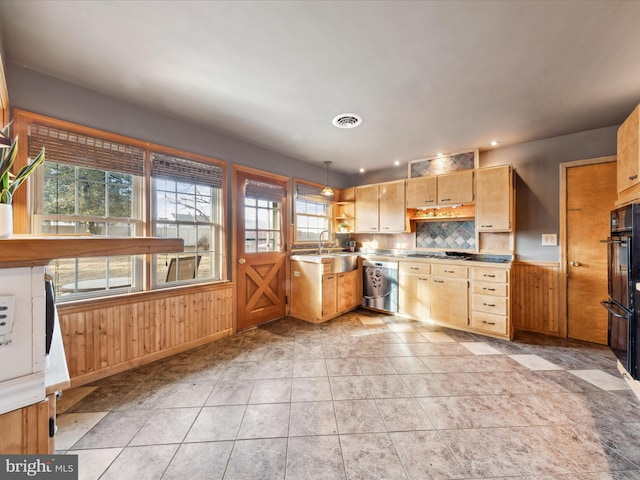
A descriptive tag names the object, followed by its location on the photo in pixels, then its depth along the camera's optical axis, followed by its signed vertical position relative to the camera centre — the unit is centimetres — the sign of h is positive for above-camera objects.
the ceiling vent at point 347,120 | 271 +132
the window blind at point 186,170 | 264 +79
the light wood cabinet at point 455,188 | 356 +76
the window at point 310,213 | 427 +50
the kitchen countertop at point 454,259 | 325 -26
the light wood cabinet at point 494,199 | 326 +55
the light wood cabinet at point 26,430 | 54 -42
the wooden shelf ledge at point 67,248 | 50 -1
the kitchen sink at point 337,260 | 378 -29
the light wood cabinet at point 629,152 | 185 +69
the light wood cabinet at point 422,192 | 387 +76
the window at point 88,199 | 206 +37
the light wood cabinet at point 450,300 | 338 -81
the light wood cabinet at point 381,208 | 423 +57
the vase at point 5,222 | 66 +5
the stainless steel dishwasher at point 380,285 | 404 -72
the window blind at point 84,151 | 201 +78
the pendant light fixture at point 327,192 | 411 +79
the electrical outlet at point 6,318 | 52 -16
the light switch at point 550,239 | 326 +2
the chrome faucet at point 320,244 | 454 -6
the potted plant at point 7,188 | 67 +16
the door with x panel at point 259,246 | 338 -7
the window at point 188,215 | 269 +30
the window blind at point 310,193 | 422 +81
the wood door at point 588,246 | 299 -7
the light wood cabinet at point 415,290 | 371 -74
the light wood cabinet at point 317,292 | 371 -77
